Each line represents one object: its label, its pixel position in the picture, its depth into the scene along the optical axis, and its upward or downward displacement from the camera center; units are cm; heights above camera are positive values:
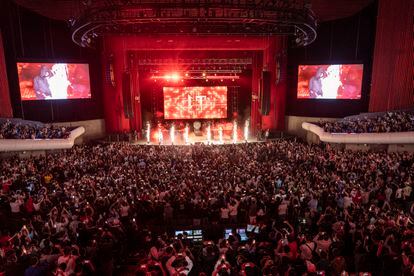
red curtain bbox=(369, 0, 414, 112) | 1916 +156
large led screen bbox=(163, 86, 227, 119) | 2700 -134
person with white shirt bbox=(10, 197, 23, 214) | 975 -348
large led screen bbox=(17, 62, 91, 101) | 2223 +30
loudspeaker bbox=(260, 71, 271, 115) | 1858 -48
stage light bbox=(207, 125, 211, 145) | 2364 -346
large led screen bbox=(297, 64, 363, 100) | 2334 +21
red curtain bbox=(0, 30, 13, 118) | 2028 -45
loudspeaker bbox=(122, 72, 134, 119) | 2045 -56
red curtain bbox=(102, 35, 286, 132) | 2217 +171
